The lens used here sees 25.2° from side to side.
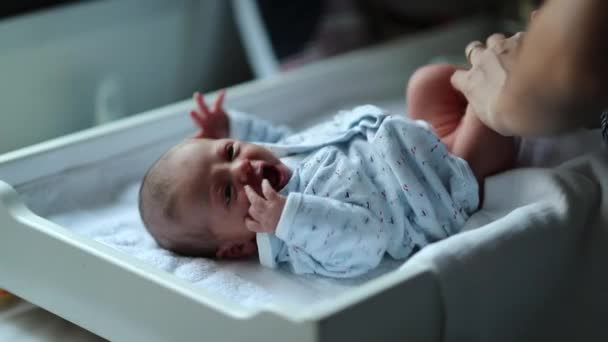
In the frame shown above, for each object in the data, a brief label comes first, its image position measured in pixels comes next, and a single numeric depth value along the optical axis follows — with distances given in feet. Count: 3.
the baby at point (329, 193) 3.66
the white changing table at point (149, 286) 3.23
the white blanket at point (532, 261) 3.41
